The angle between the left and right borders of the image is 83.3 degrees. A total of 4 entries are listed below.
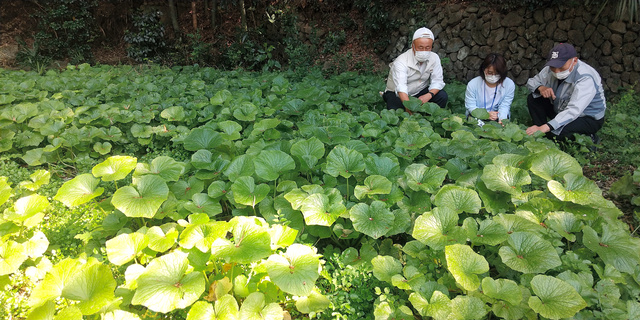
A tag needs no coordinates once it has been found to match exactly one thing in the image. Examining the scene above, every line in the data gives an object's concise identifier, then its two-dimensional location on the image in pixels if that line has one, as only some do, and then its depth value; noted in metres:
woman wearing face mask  3.71
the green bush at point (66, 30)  8.54
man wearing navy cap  3.45
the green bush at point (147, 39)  8.33
